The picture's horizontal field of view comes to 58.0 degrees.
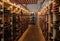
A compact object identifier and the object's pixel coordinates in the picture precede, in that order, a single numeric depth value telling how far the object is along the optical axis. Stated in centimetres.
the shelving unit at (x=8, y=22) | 181
